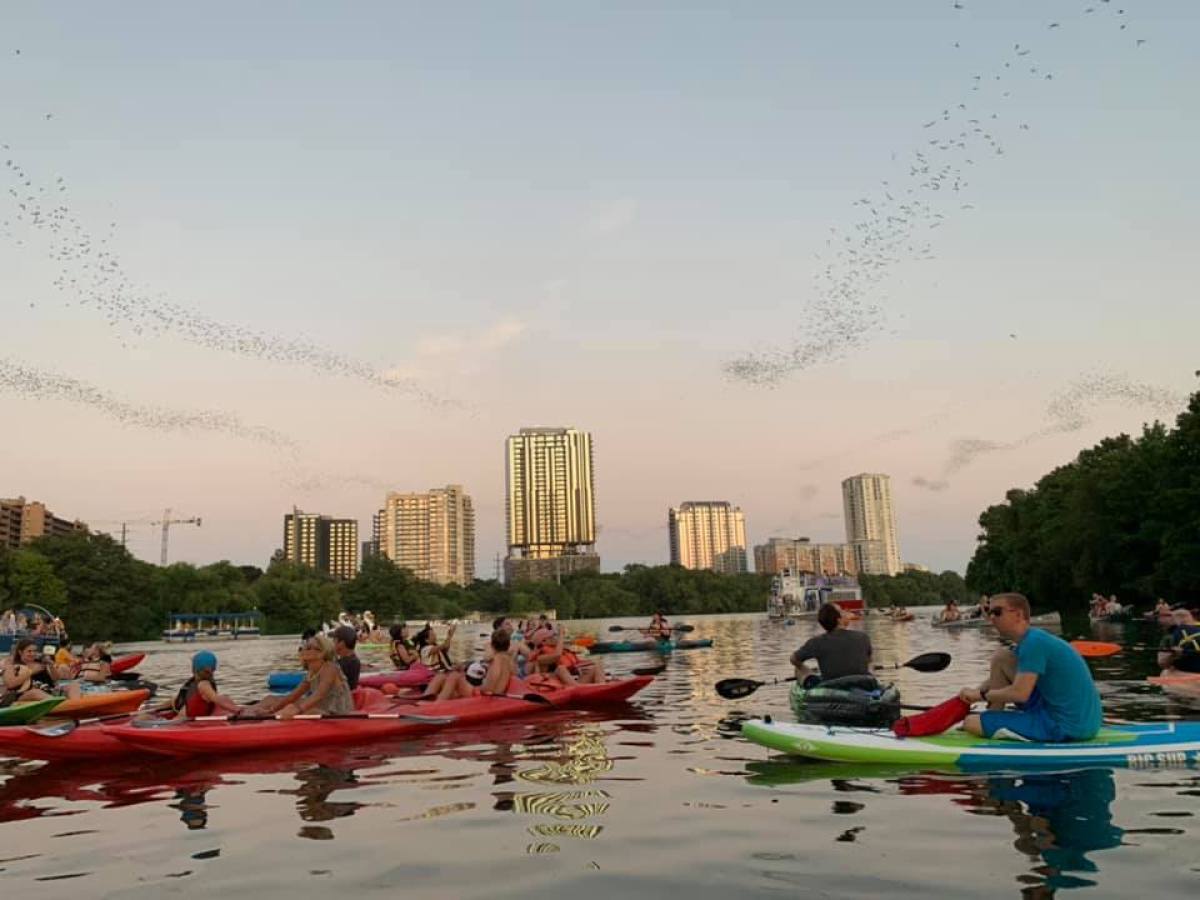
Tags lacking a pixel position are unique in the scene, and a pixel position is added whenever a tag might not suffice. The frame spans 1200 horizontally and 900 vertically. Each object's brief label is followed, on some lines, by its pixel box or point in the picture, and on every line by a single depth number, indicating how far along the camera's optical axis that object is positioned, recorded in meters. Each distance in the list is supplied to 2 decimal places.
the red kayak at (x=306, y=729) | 12.12
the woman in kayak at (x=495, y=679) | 16.19
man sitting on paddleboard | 9.05
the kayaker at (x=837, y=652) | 12.62
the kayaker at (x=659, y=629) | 40.47
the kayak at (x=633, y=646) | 37.38
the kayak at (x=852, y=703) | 12.18
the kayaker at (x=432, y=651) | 23.84
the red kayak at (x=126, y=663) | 30.63
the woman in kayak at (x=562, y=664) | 18.66
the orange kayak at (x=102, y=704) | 18.81
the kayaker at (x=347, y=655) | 16.23
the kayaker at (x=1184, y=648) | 17.33
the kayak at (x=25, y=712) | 15.47
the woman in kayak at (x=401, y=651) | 28.31
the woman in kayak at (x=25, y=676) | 16.47
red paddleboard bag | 10.18
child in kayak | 13.32
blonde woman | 13.27
